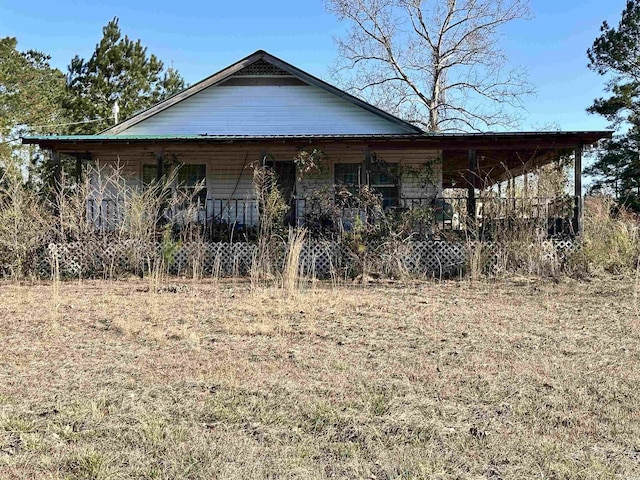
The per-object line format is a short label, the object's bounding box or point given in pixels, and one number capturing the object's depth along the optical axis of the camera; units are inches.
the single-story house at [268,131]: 609.0
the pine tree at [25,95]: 1216.2
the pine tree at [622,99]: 1058.7
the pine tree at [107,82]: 1230.9
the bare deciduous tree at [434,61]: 1170.0
